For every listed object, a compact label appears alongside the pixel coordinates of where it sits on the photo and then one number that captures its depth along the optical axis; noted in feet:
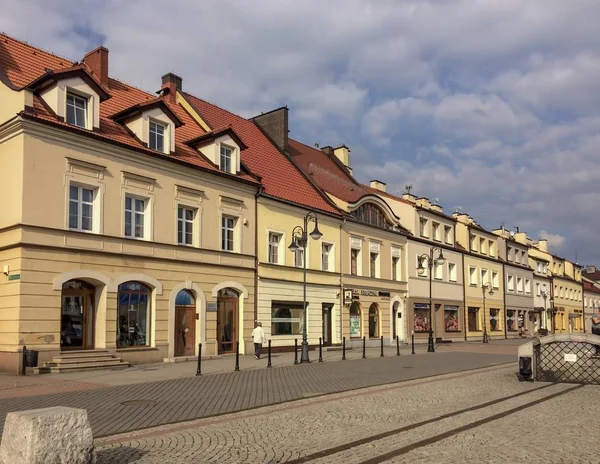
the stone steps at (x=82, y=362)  60.10
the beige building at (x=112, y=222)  61.82
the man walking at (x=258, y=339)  79.71
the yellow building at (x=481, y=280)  159.84
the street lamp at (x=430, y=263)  97.34
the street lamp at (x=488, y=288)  164.33
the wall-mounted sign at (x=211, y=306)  81.96
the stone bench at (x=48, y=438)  20.42
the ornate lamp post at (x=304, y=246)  72.79
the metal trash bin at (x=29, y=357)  58.80
